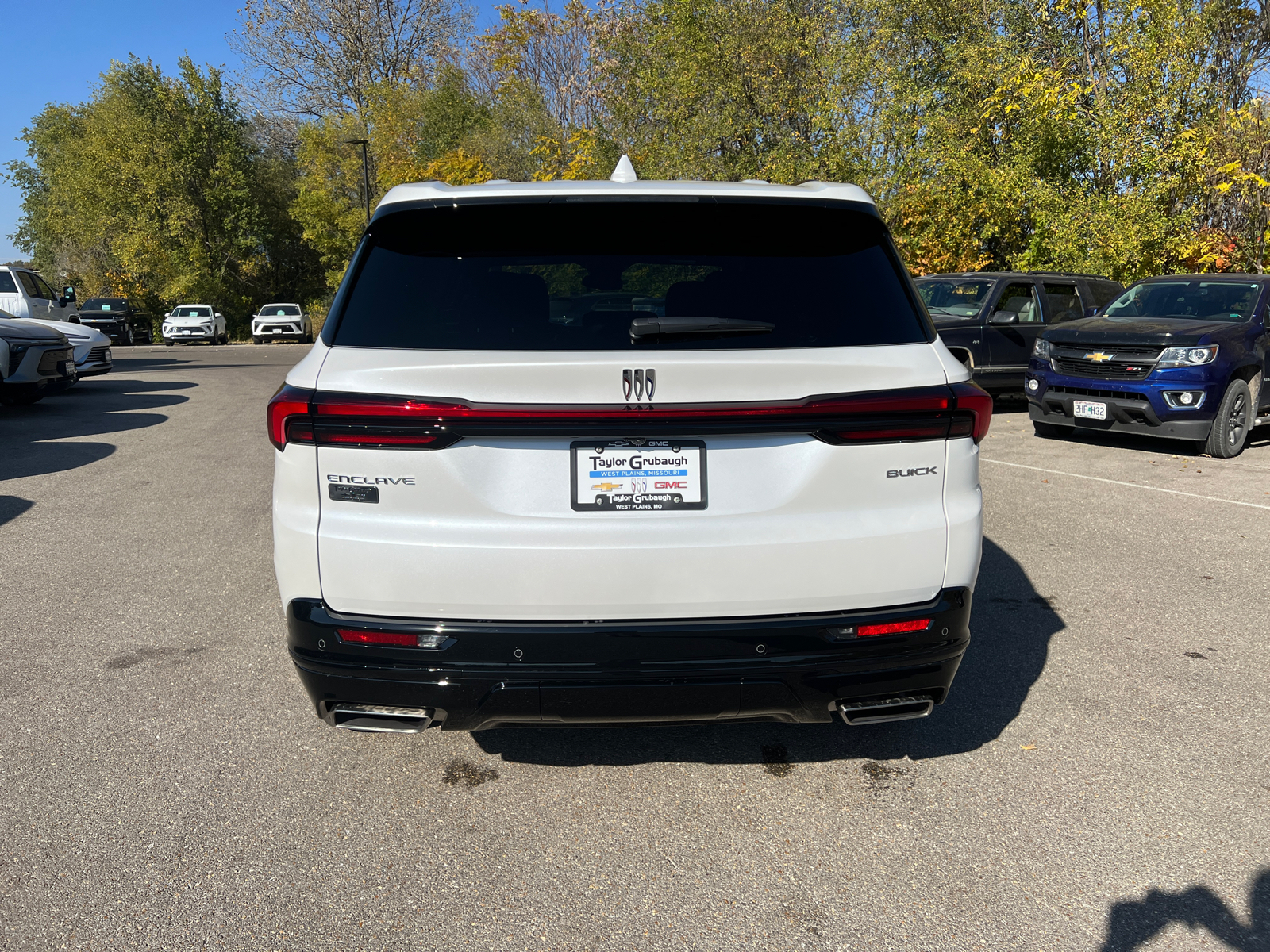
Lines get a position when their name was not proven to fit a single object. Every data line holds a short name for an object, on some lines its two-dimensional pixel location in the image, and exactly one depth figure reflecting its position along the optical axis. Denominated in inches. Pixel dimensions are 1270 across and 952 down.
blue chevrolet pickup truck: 381.7
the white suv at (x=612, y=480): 100.3
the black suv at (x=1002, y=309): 510.0
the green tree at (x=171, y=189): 1851.6
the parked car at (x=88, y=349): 645.9
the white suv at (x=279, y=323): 1600.6
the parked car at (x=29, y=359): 494.0
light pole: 1553.5
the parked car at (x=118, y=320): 1562.5
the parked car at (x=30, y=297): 703.1
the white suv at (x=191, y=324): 1589.6
